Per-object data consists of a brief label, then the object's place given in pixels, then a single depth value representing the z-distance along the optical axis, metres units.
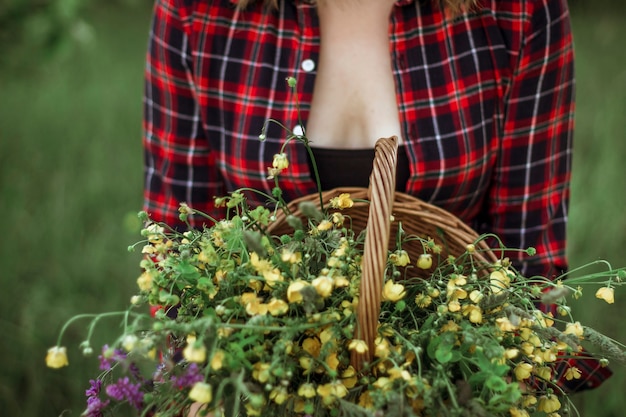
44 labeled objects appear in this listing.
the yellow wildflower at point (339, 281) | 0.70
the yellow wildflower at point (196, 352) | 0.59
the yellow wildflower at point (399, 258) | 0.79
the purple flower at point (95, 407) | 0.71
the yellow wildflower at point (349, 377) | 0.71
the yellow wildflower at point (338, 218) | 0.81
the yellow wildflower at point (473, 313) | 0.73
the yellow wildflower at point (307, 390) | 0.66
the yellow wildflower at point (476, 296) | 0.75
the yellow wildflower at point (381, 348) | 0.70
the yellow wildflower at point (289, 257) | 0.69
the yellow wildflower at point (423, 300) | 0.78
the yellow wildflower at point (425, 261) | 0.77
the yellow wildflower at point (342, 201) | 0.83
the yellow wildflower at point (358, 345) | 0.67
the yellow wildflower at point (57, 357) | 0.62
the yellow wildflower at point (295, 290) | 0.67
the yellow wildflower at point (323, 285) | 0.66
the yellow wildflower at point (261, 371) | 0.65
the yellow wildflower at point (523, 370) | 0.73
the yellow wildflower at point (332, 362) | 0.70
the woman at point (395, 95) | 1.21
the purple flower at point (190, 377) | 0.65
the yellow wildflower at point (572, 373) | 0.78
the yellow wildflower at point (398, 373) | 0.66
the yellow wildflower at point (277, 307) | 0.68
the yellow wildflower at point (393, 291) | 0.73
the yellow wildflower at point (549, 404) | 0.75
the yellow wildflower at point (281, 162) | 0.77
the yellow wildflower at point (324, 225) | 0.77
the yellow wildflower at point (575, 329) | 0.74
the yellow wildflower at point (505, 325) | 0.71
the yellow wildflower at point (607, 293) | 0.75
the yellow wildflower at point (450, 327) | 0.74
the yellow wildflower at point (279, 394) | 0.65
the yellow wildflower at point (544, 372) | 0.77
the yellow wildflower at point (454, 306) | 0.74
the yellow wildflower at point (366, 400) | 0.72
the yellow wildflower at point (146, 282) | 0.72
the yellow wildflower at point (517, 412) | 0.72
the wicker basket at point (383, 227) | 0.70
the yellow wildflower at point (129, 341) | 0.60
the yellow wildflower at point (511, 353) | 0.69
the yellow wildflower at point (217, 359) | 0.63
